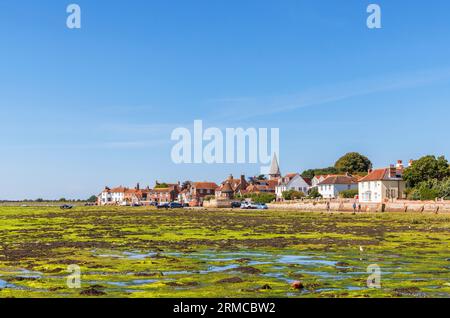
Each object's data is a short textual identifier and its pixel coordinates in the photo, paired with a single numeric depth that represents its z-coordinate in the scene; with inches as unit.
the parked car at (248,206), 4856.3
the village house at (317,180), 6518.7
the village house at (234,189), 6996.1
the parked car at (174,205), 5851.4
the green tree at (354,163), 7116.1
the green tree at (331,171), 7489.2
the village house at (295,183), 7022.6
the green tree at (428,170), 4279.0
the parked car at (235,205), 5625.0
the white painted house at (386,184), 4562.0
